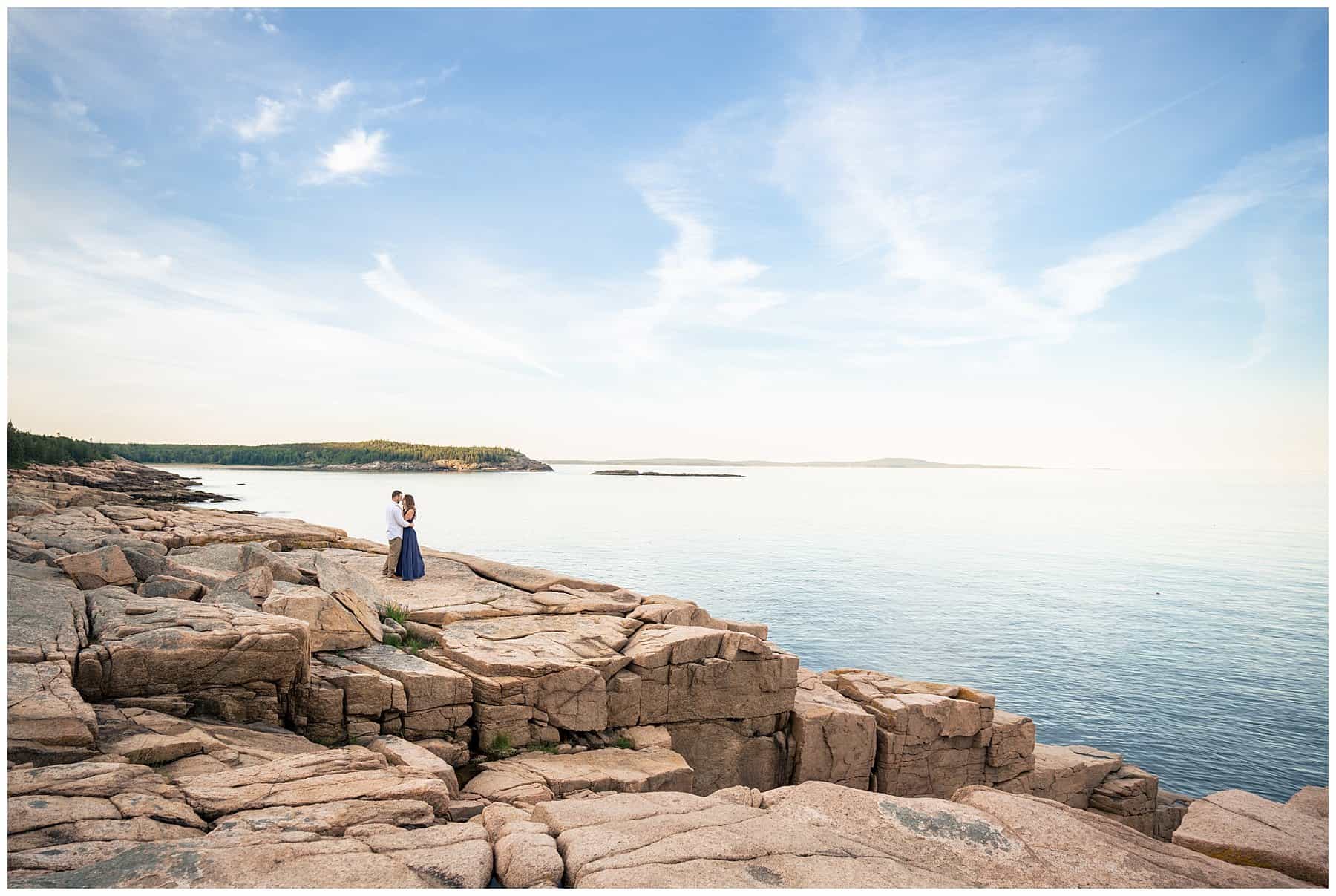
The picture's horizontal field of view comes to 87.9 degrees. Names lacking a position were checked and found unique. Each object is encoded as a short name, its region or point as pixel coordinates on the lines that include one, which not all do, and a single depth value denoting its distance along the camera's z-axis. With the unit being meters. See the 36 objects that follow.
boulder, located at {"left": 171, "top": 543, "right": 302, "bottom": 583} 15.55
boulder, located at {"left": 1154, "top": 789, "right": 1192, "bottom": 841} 19.00
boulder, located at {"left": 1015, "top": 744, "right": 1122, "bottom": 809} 19.42
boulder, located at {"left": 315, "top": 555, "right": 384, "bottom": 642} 13.93
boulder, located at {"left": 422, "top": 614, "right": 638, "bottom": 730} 13.35
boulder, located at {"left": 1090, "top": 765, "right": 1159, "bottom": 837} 19.11
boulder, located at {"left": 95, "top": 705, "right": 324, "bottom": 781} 8.20
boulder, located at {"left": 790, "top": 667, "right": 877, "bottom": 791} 16.67
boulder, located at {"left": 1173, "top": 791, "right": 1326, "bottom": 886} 7.53
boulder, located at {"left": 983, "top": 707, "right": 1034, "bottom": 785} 19.06
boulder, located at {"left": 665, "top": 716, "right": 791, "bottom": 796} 15.45
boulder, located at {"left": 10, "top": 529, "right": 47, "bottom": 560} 15.15
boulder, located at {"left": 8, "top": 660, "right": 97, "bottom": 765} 7.48
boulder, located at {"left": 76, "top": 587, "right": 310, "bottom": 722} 9.75
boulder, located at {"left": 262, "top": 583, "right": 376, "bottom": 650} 12.87
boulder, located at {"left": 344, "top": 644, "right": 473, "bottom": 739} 12.33
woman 19.62
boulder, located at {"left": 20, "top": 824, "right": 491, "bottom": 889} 5.39
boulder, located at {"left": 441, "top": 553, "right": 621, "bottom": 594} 20.39
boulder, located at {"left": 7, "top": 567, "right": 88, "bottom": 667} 9.45
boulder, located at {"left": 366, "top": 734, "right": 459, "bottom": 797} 9.91
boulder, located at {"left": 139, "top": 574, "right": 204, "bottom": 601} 13.12
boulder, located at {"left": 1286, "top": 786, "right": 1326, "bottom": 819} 9.24
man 19.33
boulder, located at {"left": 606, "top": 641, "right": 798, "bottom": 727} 14.67
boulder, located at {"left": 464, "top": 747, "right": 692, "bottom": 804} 11.20
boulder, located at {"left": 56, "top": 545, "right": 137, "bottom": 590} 13.32
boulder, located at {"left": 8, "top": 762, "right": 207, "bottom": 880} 5.74
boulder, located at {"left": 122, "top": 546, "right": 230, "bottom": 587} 14.54
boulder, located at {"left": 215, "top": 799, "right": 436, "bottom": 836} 6.71
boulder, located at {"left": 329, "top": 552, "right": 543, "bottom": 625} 16.66
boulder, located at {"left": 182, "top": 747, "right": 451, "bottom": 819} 7.29
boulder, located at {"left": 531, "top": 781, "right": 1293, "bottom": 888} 6.23
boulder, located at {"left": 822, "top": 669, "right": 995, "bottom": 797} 17.72
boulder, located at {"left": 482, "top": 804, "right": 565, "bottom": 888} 6.05
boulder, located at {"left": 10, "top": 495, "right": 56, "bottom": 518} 26.62
